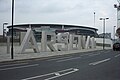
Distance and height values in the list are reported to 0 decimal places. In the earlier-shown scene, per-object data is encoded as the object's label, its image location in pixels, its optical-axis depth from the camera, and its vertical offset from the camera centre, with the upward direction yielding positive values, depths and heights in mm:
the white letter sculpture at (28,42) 12081 -290
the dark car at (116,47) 20053 -1496
